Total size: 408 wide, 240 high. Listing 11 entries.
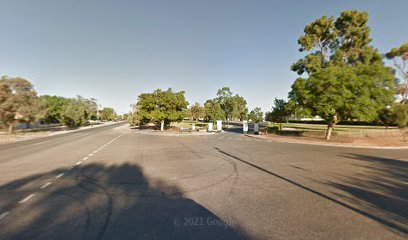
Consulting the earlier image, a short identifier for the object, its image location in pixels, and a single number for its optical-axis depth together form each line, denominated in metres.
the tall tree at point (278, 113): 29.16
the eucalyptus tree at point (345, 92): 18.92
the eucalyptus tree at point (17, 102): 26.97
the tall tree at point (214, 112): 62.97
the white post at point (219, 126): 34.55
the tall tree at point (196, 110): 87.31
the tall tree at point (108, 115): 138.79
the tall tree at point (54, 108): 57.29
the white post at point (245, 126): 31.02
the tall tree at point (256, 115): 67.38
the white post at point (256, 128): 29.68
